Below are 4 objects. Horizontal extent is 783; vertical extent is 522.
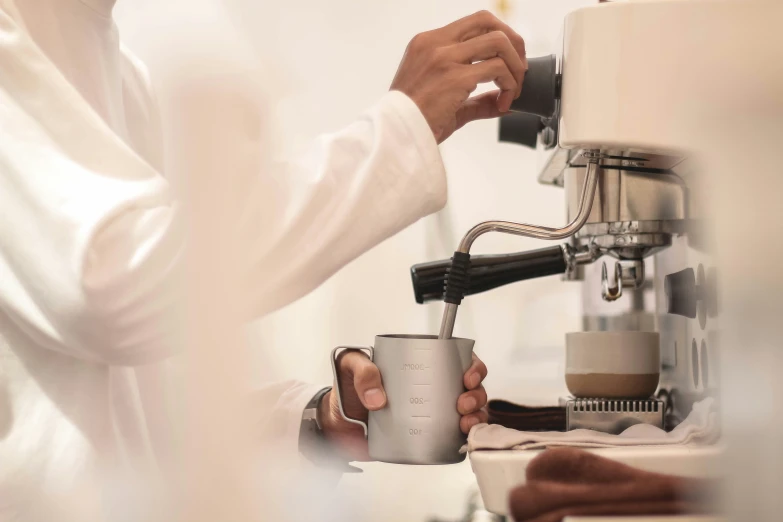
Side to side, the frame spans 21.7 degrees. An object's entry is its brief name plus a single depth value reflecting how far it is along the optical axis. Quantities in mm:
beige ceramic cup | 1694
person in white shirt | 1510
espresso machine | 1516
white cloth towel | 1525
